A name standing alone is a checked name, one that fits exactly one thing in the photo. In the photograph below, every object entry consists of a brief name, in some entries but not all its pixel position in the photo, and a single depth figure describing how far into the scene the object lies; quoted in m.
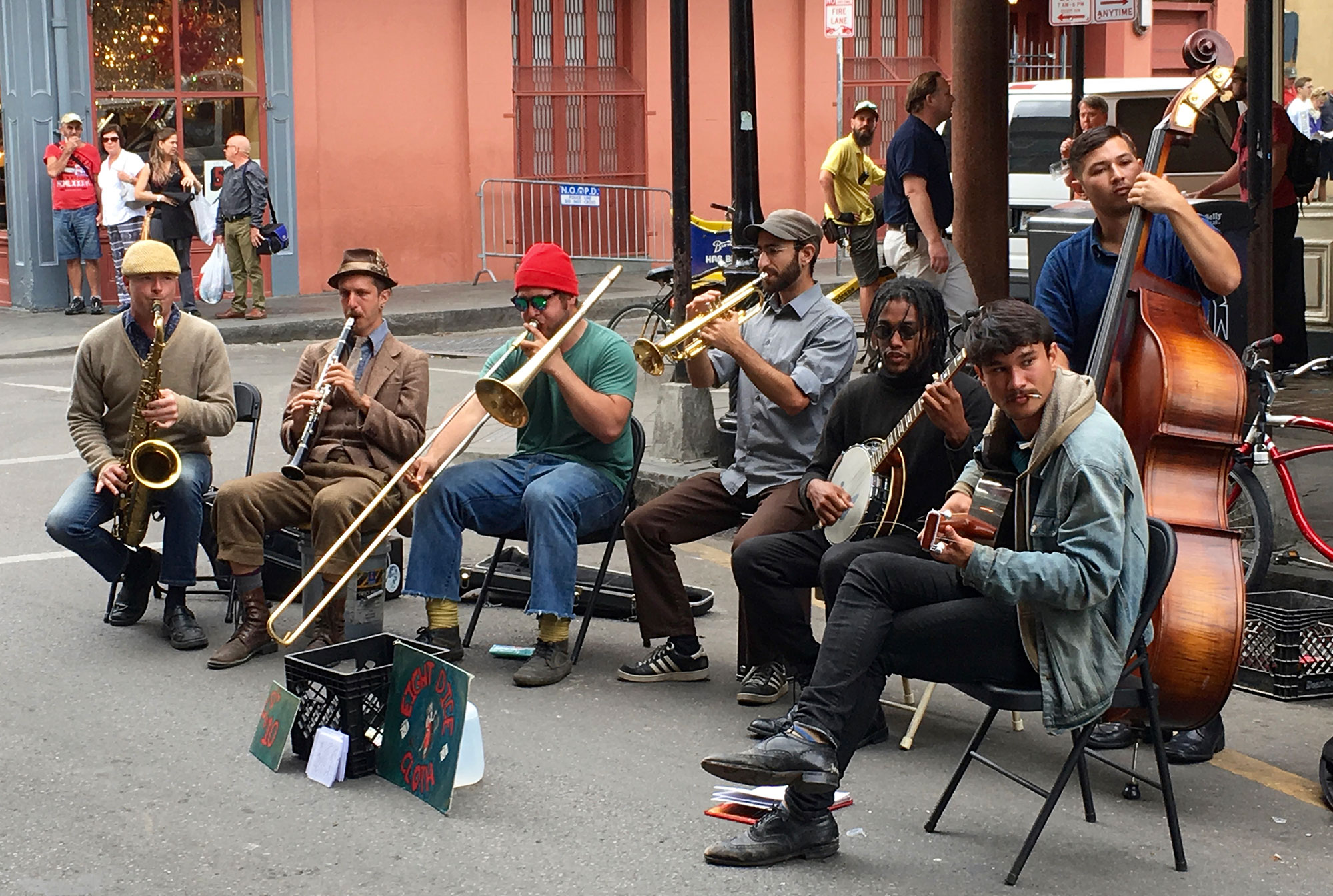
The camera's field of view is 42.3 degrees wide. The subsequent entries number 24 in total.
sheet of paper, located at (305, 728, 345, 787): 4.82
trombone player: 5.81
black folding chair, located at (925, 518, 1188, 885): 4.14
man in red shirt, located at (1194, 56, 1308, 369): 9.60
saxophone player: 6.28
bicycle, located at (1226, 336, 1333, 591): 6.15
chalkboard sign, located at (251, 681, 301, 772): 4.93
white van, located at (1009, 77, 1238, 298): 13.92
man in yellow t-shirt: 12.11
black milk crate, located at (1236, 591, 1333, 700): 5.29
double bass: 4.42
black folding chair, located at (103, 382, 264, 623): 6.63
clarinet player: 6.03
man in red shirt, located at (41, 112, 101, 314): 15.12
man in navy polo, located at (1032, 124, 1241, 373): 4.73
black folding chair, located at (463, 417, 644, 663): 6.02
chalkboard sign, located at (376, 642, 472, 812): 4.60
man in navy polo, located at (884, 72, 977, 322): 9.55
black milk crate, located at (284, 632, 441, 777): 4.87
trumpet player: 5.75
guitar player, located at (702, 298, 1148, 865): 4.05
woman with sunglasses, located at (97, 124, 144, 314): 14.99
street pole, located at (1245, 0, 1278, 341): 6.81
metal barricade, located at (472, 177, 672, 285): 17.91
